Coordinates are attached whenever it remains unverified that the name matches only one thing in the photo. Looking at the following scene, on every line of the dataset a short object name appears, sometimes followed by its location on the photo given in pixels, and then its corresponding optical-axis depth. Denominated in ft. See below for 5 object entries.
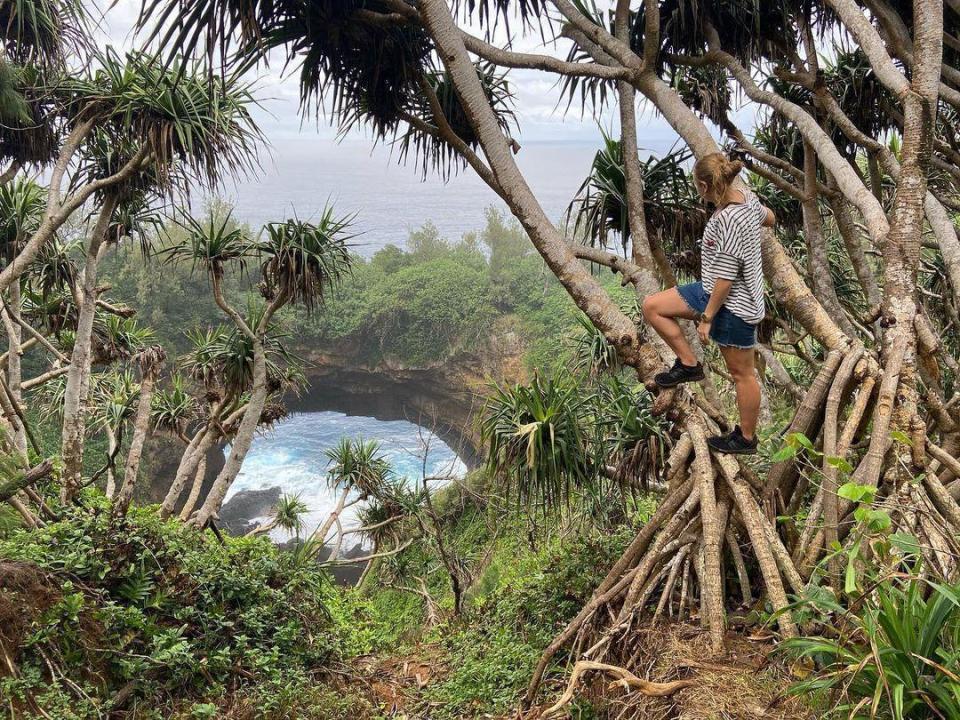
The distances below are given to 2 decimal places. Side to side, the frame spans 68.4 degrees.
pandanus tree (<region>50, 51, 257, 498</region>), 18.26
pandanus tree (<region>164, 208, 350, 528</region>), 21.08
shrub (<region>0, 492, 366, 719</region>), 11.14
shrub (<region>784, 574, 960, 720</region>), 5.46
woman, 8.39
